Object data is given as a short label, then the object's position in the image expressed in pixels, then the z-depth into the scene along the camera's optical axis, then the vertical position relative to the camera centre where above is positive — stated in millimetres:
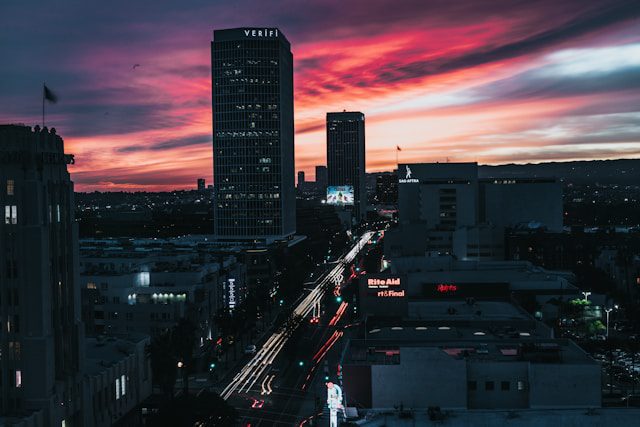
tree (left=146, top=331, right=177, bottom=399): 83062 -18173
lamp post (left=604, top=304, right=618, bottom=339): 128638 -20124
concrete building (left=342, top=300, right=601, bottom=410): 65875 -16354
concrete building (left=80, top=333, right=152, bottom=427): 73938 -18958
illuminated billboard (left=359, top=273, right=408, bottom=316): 115062 -14709
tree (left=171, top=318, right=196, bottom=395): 90375 -17694
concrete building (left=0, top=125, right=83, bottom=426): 64438 -6982
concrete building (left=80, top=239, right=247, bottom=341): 116500 -14545
